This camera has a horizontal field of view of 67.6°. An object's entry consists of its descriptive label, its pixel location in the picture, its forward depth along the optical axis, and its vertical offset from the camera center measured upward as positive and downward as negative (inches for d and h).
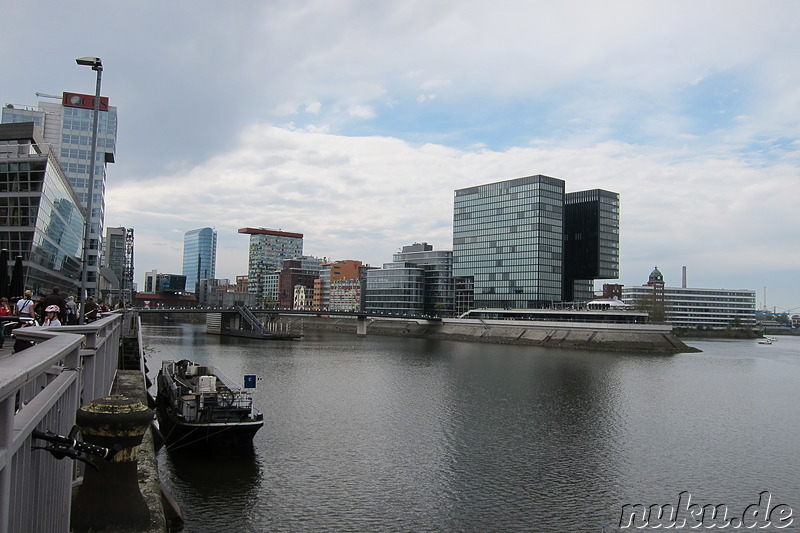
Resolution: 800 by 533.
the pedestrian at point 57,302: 818.8 -21.5
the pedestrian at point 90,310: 1080.5 -43.4
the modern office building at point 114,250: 7101.4 +467.9
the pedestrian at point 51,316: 647.7 -33.6
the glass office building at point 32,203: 2283.5 +330.2
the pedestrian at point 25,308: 815.1 -30.6
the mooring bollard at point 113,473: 331.0 -108.3
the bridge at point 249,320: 5477.4 -284.0
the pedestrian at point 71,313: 1009.7 -46.3
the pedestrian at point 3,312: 700.7 -37.1
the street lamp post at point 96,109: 1014.8 +327.5
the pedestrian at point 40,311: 940.8 -41.1
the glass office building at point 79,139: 4242.1 +1093.6
